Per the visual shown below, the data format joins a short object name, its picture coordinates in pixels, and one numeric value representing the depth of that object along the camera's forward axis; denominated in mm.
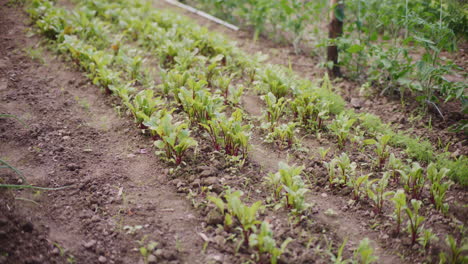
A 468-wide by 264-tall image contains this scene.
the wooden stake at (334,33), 5336
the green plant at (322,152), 3744
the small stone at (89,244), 2858
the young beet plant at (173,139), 3568
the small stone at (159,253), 2822
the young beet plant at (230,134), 3693
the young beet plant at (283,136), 3955
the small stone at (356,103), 4918
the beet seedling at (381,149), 3721
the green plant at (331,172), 3529
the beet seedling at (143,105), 4145
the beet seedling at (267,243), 2680
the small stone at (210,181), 3438
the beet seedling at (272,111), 4234
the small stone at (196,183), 3460
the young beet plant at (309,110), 4316
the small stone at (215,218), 3062
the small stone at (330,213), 3242
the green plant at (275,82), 4734
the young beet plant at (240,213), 2877
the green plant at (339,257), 2750
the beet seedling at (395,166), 3586
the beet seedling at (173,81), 4680
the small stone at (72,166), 3617
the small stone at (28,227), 2862
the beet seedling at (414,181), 3271
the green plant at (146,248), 2801
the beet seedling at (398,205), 2977
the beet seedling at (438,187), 3178
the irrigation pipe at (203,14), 7173
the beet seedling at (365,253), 2690
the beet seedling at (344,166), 3502
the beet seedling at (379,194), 3211
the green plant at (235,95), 4547
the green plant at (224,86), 4734
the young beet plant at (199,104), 4051
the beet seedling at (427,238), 2891
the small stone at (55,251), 2773
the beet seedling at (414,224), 2918
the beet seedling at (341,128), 3969
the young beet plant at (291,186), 3102
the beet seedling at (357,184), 3318
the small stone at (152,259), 2768
